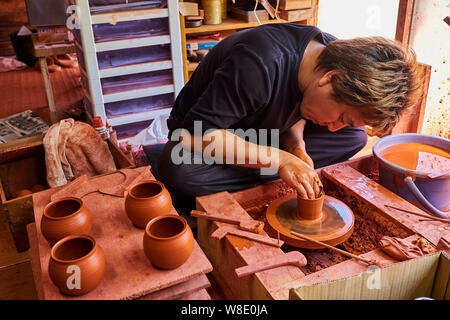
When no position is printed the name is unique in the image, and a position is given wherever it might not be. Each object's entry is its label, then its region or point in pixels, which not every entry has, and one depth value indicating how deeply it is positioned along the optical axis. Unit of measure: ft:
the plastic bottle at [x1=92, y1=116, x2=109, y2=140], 8.14
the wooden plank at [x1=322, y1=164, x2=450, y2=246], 5.20
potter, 5.06
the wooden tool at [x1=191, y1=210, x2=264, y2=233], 5.19
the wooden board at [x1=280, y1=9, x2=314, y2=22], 11.34
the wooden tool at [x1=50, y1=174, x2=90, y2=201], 5.47
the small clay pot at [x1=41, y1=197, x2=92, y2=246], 4.43
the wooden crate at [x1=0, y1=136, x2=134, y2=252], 7.40
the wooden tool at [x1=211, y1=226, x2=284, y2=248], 4.96
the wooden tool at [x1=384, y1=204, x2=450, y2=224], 5.31
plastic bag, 9.89
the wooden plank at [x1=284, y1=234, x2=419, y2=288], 4.39
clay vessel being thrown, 5.70
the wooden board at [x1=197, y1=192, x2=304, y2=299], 4.42
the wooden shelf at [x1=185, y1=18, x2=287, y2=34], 10.57
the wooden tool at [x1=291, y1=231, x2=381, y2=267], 4.63
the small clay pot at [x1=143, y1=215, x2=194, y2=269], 4.05
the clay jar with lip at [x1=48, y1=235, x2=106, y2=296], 3.82
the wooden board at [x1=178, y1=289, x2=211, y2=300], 4.17
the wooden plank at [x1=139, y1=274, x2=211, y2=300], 4.10
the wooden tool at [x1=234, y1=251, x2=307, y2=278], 4.49
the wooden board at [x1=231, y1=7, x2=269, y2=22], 11.14
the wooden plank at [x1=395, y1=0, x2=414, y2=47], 8.87
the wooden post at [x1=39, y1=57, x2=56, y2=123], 11.58
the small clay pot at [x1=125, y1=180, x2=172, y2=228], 4.68
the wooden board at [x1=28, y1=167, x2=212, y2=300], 4.03
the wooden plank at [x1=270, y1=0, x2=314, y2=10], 11.16
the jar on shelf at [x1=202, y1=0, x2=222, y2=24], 10.79
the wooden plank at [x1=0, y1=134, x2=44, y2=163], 7.34
